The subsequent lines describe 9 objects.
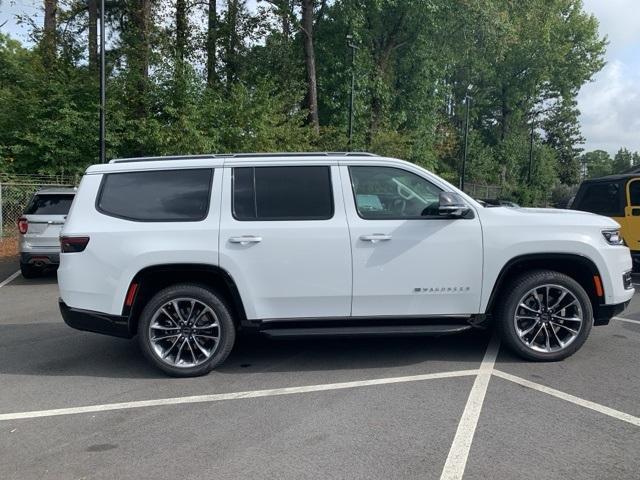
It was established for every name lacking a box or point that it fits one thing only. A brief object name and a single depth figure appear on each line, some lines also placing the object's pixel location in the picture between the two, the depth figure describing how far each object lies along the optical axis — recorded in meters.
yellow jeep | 10.00
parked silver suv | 9.60
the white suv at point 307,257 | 4.84
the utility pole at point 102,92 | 15.00
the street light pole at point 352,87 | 24.59
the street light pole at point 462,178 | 37.09
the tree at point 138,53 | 19.45
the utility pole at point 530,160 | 50.56
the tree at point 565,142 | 74.06
